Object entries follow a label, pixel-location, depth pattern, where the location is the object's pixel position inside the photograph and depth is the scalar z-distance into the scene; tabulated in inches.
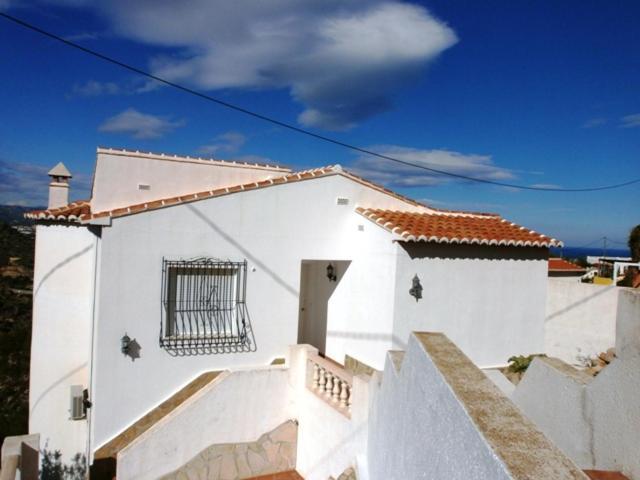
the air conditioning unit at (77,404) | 428.5
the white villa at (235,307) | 414.0
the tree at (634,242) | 1141.1
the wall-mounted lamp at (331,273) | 548.2
